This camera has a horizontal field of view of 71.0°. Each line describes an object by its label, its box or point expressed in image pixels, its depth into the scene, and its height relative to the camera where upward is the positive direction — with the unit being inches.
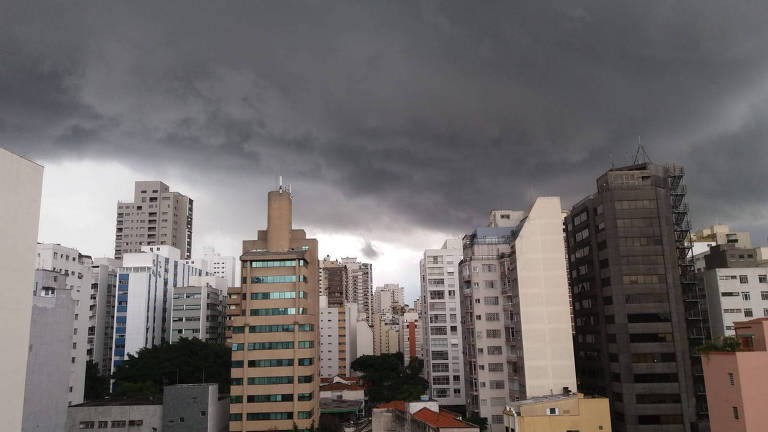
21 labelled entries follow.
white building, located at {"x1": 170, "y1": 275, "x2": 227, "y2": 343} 4798.2 +184.3
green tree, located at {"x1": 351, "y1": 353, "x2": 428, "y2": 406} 3980.8 -408.1
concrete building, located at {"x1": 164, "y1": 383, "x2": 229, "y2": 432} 2677.2 -366.0
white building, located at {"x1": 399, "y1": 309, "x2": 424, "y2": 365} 6594.5 -174.3
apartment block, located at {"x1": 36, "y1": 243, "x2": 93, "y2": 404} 3161.9 +360.1
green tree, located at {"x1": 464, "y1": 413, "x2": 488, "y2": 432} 2871.8 -499.7
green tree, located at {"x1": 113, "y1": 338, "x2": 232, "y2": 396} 3636.8 -215.0
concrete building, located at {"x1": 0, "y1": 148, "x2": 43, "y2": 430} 1117.7 +144.4
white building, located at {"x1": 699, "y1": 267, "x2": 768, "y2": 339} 3358.8 +146.1
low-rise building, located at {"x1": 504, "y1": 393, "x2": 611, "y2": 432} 2070.6 -348.0
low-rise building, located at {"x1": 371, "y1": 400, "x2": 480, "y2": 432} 2053.9 -377.0
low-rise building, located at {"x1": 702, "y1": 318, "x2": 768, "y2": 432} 1244.5 -148.6
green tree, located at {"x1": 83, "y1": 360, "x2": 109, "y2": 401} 3435.0 -307.2
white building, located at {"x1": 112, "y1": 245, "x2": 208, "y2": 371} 4512.8 +266.5
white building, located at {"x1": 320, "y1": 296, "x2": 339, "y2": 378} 6136.8 -82.9
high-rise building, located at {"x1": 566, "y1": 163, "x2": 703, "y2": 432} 2696.9 +120.5
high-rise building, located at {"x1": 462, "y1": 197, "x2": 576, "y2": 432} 2795.3 +58.9
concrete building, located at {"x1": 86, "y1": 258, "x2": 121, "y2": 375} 4542.3 +175.4
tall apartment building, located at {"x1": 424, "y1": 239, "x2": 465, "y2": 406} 4264.3 -124.1
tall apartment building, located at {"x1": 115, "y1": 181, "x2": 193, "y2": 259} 7258.9 +1539.9
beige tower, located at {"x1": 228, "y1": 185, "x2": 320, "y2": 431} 2773.1 -71.2
